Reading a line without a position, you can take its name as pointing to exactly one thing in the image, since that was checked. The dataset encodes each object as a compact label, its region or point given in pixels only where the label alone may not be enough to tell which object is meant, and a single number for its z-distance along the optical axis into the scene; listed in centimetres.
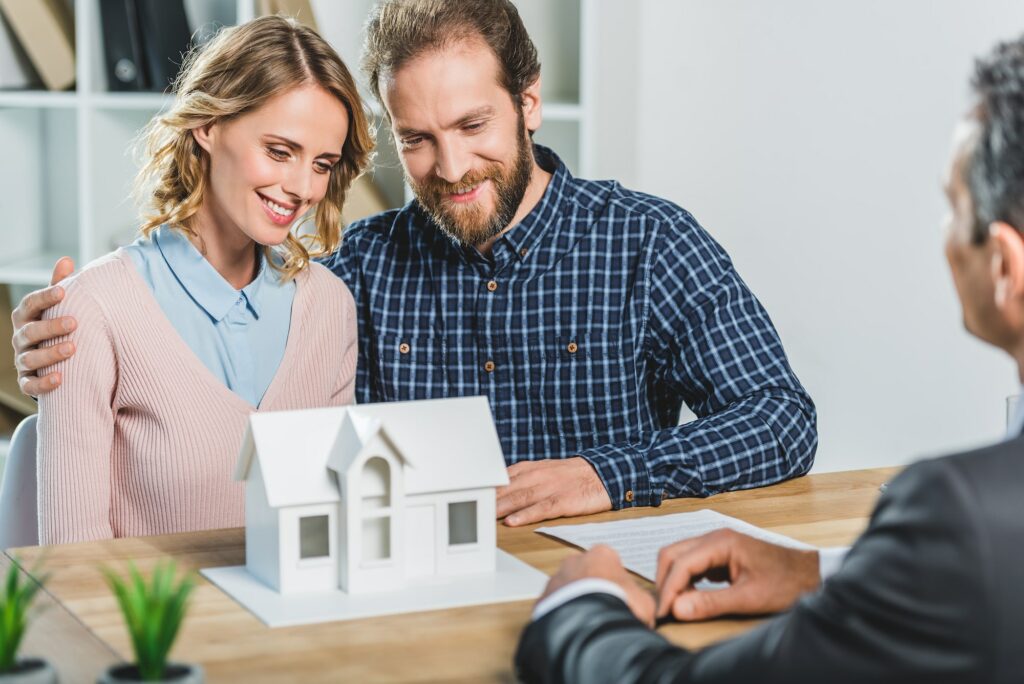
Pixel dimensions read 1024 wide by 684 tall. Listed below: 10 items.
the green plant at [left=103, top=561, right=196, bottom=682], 196
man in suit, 170
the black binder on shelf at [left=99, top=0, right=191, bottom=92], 346
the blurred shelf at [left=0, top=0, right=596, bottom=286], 347
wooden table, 208
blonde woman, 252
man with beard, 275
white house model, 222
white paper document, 233
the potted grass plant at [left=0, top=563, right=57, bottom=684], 197
